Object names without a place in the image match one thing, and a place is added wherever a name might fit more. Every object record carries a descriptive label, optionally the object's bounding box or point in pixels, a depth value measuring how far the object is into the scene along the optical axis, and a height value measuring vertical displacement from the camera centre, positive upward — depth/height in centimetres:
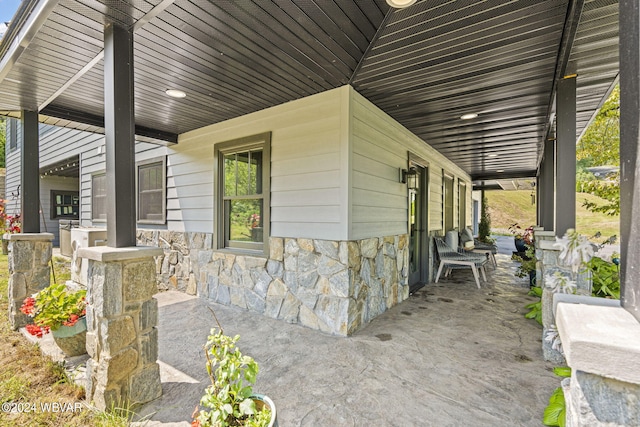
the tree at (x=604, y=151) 614 +135
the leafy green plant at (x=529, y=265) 487 -88
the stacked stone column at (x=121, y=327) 179 -72
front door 491 -38
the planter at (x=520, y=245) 767 -88
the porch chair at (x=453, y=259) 510 -83
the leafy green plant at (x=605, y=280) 277 -68
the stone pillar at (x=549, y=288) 252 -65
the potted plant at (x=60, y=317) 230 -81
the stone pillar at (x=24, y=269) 312 -60
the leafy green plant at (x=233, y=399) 121 -79
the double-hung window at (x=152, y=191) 511 +39
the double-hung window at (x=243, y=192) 373 +27
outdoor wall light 430 +51
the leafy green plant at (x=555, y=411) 170 -117
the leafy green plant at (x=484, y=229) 1001 -60
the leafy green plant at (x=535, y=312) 342 -121
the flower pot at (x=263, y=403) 123 -85
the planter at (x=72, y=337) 231 -98
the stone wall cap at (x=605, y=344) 66 -31
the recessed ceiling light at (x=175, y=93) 316 +130
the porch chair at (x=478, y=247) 695 -87
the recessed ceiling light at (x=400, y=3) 190 +135
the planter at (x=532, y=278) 499 -113
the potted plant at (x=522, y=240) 660 -67
